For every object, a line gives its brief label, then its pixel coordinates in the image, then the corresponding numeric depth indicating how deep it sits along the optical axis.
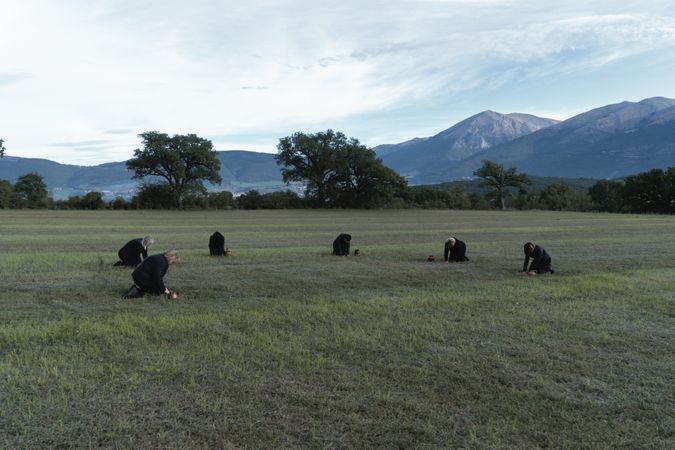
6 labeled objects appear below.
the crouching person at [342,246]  17.44
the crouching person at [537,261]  13.42
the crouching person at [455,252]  16.16
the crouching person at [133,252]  13.42
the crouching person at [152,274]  9.97
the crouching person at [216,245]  17.20
